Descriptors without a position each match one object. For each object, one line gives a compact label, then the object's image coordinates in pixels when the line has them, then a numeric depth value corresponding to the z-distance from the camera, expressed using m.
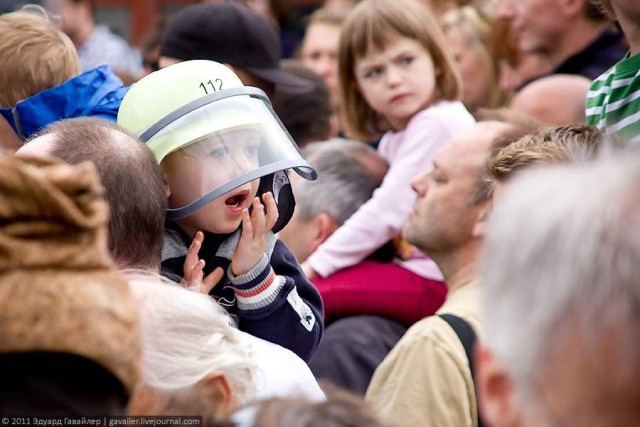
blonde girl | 8.07
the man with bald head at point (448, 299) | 5.47
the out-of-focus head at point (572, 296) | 2.52
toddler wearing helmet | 4.88
